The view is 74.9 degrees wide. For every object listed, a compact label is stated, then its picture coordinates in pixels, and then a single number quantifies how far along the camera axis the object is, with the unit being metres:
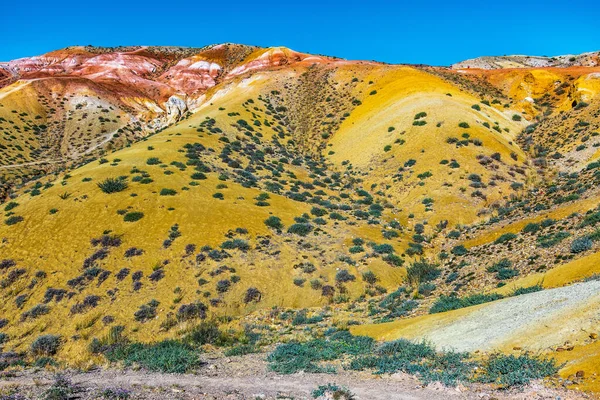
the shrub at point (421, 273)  22.72
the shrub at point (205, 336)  16.00
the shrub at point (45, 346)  17.37
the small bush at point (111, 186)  30.62
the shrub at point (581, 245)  17.25
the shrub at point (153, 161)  37.47
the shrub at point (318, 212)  33.17
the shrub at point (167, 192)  30.98
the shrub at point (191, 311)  19.82
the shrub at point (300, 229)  29.03
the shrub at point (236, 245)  25.73
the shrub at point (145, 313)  19.66
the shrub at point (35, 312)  19.67
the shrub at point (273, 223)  29.27
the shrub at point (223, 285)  21.98
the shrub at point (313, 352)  11.98
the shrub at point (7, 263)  22.92
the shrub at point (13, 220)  26.80
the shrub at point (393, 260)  26.41
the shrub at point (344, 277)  24.06
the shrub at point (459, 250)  25.46
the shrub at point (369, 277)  24.19
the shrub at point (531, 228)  22.70
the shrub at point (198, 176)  35.56
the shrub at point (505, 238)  23.27
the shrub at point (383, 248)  27.43
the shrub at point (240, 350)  14.37
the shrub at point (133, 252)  24.30
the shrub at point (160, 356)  12.26
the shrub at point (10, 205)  29.34
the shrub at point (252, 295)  21.59
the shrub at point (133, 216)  27.44
